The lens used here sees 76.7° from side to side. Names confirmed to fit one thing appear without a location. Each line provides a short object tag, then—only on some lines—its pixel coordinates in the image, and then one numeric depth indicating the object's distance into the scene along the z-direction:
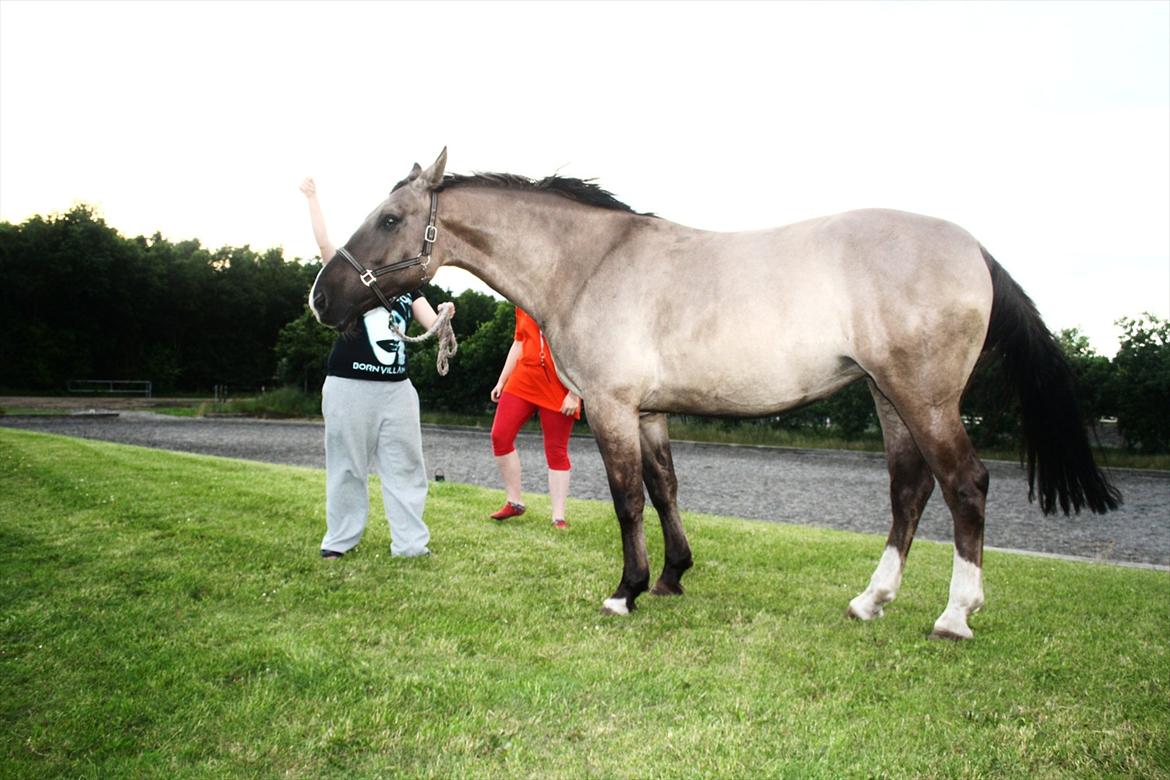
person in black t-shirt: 5.43
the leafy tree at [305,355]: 33.53
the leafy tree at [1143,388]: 16.20
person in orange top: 6.76
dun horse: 3.77
